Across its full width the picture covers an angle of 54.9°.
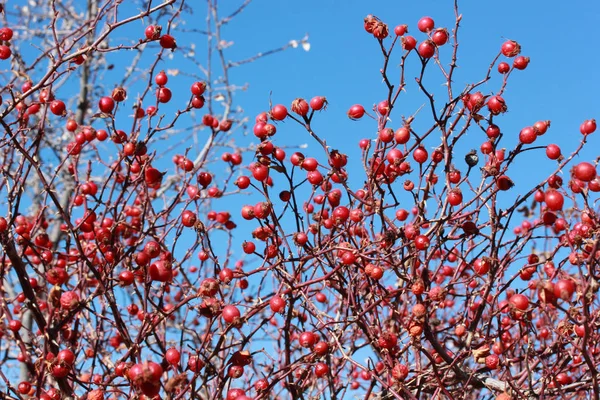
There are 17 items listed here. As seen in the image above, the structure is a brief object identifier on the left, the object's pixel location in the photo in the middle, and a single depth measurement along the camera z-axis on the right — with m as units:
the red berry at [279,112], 2.38
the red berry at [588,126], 2.41
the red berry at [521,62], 2.51
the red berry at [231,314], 1.95
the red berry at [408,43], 2.44
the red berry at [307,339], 2.30
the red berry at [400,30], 2.49
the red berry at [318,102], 2.40
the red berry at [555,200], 2.14
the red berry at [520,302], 1.91
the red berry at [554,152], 2.40
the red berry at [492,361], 2.35
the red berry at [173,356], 1.95
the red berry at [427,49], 2.45
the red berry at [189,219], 2.60
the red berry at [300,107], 2.36
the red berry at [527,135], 2.36
